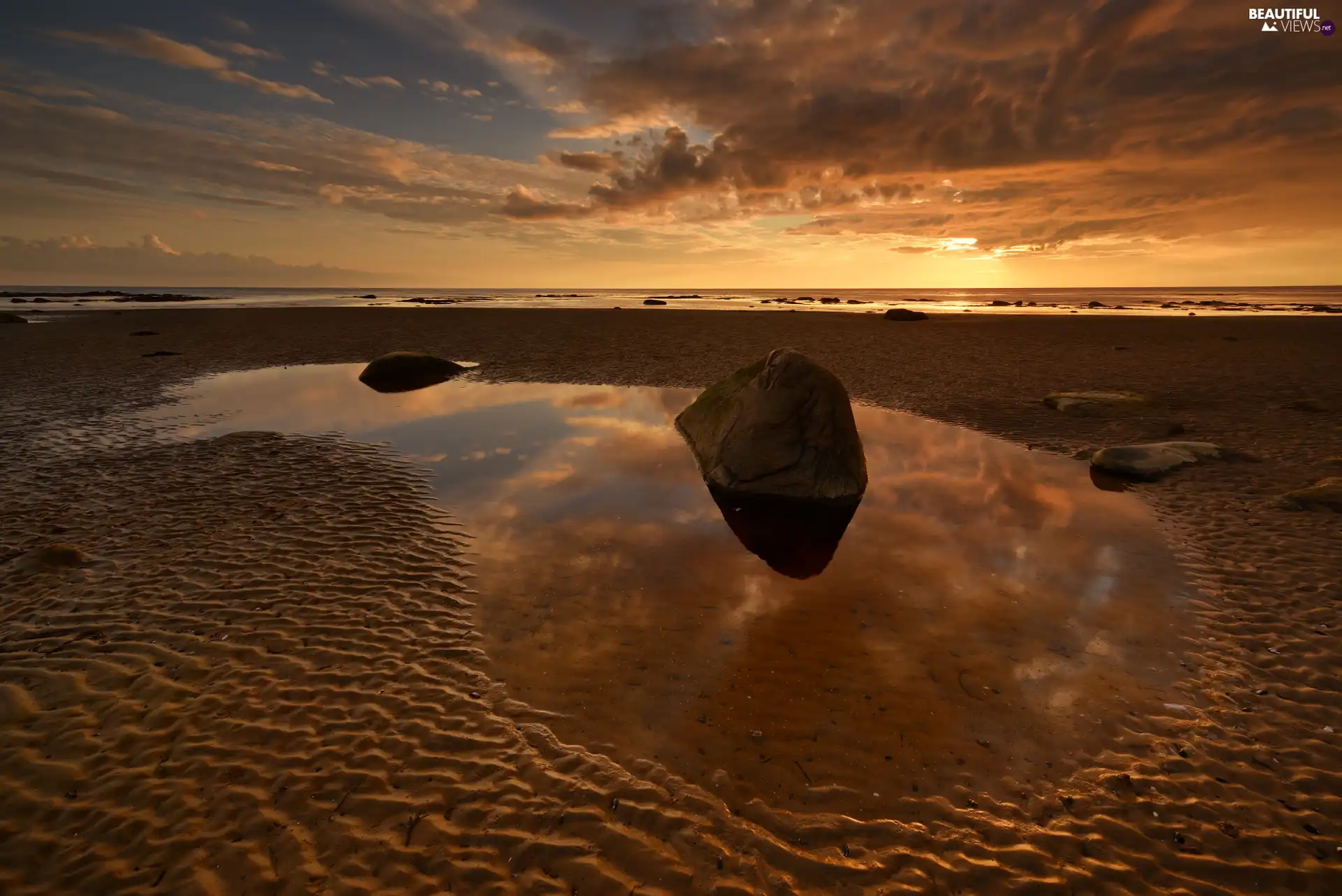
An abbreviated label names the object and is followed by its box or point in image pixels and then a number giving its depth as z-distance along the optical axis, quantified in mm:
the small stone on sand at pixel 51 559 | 7621
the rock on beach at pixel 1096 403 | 16656
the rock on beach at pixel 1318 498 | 9578
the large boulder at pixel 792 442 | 10969
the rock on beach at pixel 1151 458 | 11805
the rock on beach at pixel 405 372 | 21469
